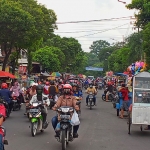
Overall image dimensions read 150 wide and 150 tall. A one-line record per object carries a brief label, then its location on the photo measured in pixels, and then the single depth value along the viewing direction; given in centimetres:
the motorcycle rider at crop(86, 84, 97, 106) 2302
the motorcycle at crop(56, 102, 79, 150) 948
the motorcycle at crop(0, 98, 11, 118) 1603
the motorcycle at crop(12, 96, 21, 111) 2058
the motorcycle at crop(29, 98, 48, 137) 1205
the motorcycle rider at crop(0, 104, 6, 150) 711
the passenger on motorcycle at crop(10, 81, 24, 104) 2067
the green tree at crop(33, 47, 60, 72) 5455
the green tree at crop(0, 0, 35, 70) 2777
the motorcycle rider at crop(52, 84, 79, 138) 1014
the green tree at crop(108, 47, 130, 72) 5928
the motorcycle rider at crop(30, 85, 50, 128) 1273
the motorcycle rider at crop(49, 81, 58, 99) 2347
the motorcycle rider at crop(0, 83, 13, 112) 1627
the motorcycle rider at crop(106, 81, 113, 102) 3198
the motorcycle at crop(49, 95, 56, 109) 2278
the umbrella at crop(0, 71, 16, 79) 2738
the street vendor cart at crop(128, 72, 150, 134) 1263
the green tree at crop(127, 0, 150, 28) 2930
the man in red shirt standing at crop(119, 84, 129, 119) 1803
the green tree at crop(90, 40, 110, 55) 18462
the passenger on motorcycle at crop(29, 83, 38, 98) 1547
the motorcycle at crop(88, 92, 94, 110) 2292
